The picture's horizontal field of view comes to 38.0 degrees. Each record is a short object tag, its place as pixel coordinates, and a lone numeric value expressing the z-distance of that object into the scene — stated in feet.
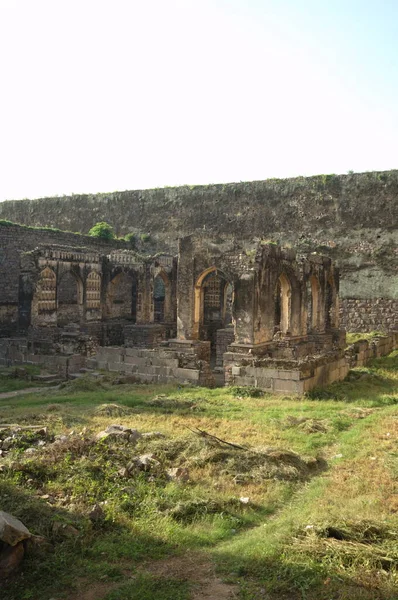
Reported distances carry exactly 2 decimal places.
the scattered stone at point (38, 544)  15.97
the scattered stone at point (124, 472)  21.59
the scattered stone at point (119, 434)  25.32
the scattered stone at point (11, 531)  15.24
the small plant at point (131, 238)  100.07
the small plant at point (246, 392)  41.11
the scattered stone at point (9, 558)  15.17
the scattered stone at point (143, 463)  22.33
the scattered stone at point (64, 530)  17.02
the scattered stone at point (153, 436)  26.73
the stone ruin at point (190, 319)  47.06
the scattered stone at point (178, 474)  21.99
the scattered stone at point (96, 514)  17.85
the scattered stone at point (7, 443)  24.50
